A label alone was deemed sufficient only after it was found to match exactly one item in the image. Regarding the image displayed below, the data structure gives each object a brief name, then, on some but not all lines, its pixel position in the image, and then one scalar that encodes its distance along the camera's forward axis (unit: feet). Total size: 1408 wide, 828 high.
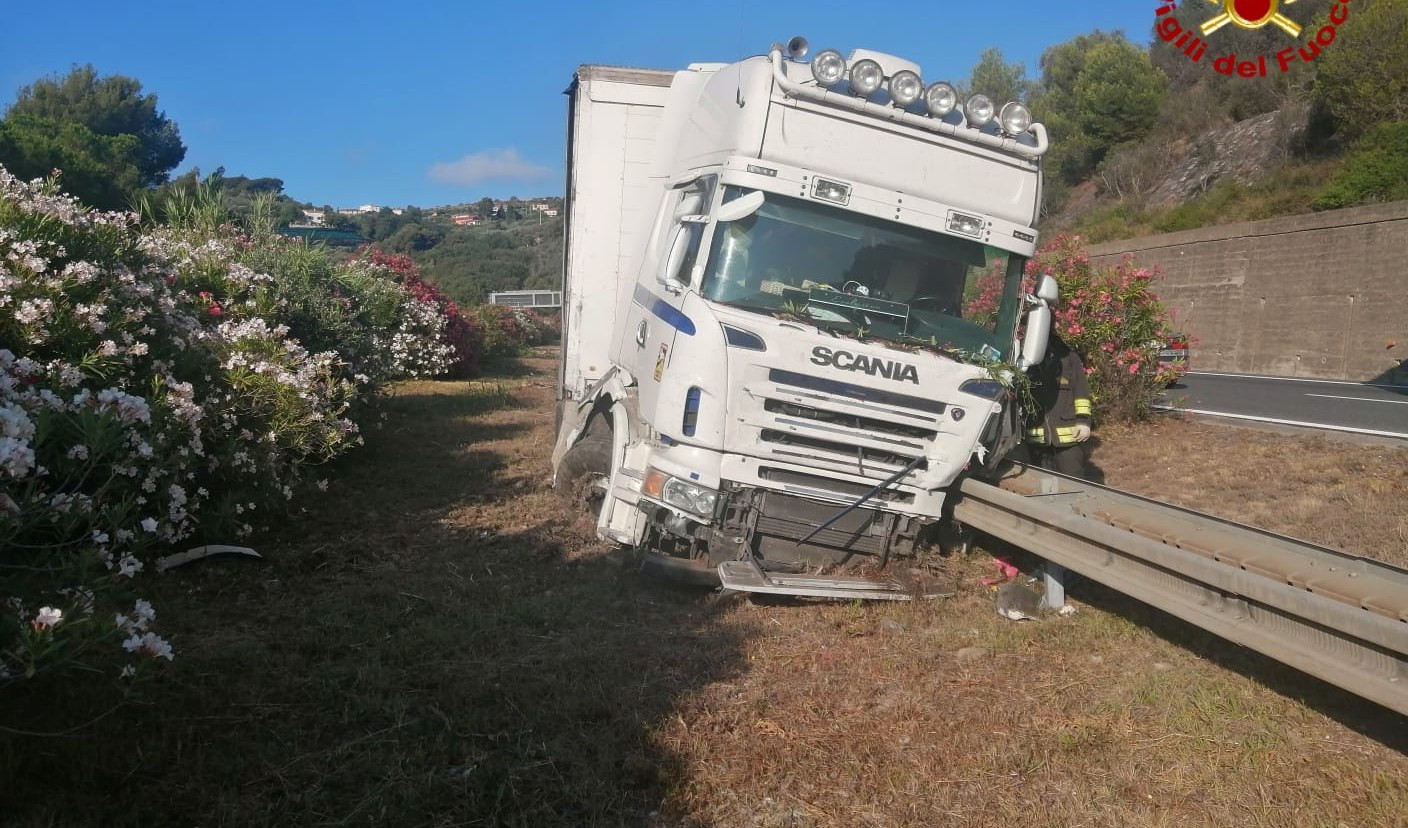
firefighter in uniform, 27.53
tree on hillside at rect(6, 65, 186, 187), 142.20
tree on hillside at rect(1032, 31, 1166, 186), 142.31
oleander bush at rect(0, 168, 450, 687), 11.35
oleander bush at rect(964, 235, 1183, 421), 36.76
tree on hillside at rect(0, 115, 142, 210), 92.77
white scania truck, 19.93
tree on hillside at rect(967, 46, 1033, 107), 163.63
